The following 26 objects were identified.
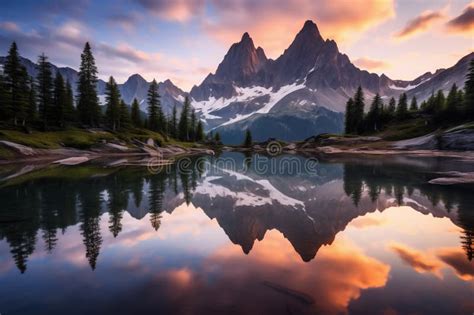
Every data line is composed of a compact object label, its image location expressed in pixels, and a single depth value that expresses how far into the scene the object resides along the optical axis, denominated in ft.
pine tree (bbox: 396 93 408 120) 419.33
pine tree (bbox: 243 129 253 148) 536.83
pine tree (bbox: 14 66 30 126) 222.07
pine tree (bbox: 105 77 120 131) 306.55
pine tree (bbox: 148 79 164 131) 386.61
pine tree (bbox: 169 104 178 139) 447.83
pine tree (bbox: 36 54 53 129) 259.19
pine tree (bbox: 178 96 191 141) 449.48
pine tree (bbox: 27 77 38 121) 249.10
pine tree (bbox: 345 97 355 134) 476.13
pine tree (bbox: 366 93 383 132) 433.07
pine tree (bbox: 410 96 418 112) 455.30
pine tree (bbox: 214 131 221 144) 512.18
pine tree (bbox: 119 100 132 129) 328.90
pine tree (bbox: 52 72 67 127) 263.49
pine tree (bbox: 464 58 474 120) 301.43
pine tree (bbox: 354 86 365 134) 453.12
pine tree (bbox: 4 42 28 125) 218.59
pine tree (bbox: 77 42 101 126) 291.38
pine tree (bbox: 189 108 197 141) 478.26
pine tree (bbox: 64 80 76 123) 270.46
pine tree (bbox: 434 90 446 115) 363.76
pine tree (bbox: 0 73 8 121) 212.64
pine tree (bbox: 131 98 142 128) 369.05
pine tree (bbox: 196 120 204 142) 481.46
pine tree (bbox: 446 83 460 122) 320.70
